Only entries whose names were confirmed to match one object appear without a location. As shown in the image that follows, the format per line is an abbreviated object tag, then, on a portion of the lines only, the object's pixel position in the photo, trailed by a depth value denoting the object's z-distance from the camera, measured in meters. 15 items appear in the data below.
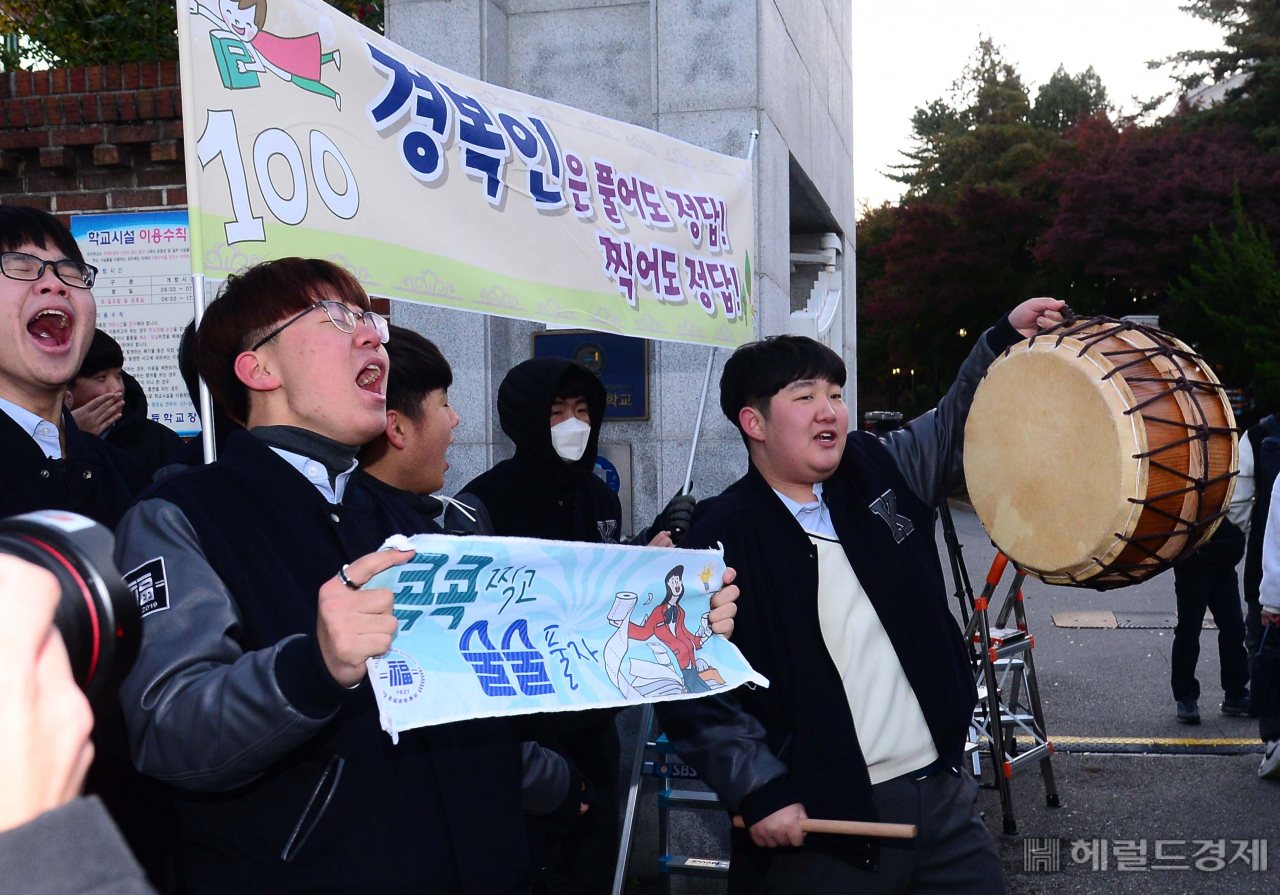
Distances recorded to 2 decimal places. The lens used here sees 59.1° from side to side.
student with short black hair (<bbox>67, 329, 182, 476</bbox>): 3.91
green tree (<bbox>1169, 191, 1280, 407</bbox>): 22.45
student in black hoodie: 3.96
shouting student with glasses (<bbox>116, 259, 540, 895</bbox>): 1.62
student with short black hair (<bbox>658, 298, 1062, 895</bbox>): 2.64
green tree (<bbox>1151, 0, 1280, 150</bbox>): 28.59
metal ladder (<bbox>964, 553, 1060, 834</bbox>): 5.16
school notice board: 5.55
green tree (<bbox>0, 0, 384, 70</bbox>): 7.54
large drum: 2.58
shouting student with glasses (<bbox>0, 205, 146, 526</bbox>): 2.46
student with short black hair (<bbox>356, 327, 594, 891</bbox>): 3.15
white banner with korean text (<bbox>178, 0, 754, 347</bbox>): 2.68
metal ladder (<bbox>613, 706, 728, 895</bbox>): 4.10
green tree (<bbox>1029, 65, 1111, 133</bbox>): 48.41
